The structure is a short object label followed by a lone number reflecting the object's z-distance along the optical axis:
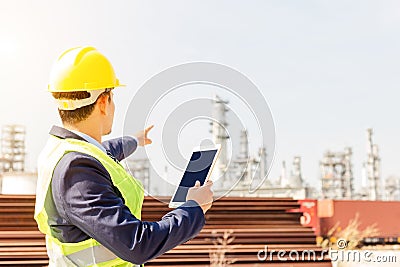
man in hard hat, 1.17
